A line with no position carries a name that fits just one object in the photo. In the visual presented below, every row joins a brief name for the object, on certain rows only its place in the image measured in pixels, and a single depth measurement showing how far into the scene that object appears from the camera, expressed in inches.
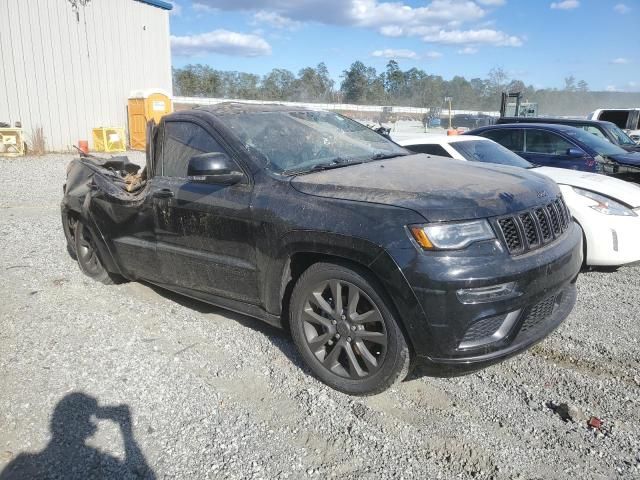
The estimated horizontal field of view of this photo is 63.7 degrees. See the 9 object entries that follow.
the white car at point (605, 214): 195.0
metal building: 663.8
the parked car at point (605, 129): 400.8
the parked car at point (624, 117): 676.1
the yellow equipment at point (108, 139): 741.3
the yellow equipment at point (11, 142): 652.7
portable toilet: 741.0
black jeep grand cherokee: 104.7
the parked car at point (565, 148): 295.4
